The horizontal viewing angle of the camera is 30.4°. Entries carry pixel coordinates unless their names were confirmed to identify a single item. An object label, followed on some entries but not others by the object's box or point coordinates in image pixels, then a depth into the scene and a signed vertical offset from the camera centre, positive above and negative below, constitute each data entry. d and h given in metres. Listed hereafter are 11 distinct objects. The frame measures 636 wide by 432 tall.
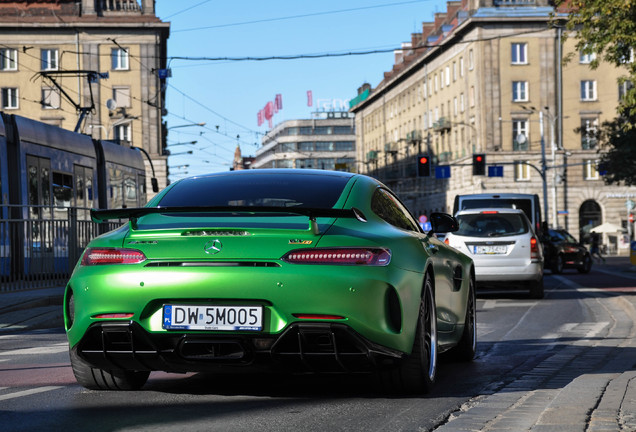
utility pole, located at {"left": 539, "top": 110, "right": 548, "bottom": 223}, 69.29 -0.45
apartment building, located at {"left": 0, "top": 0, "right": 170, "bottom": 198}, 79.06 +8.35
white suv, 20.92 -1.24
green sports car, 6.22 -0.60
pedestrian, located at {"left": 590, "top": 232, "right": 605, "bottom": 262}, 57.62 -3.40
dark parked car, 38.88 -2.63
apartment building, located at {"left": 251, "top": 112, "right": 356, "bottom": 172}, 180.50 +6.26
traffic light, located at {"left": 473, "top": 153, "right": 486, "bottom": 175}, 52.69 +0.66
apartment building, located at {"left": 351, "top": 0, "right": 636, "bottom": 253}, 77.25 +4.62
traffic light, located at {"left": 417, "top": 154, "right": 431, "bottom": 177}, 47.81 +0.59
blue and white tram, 17.88 -0.09
